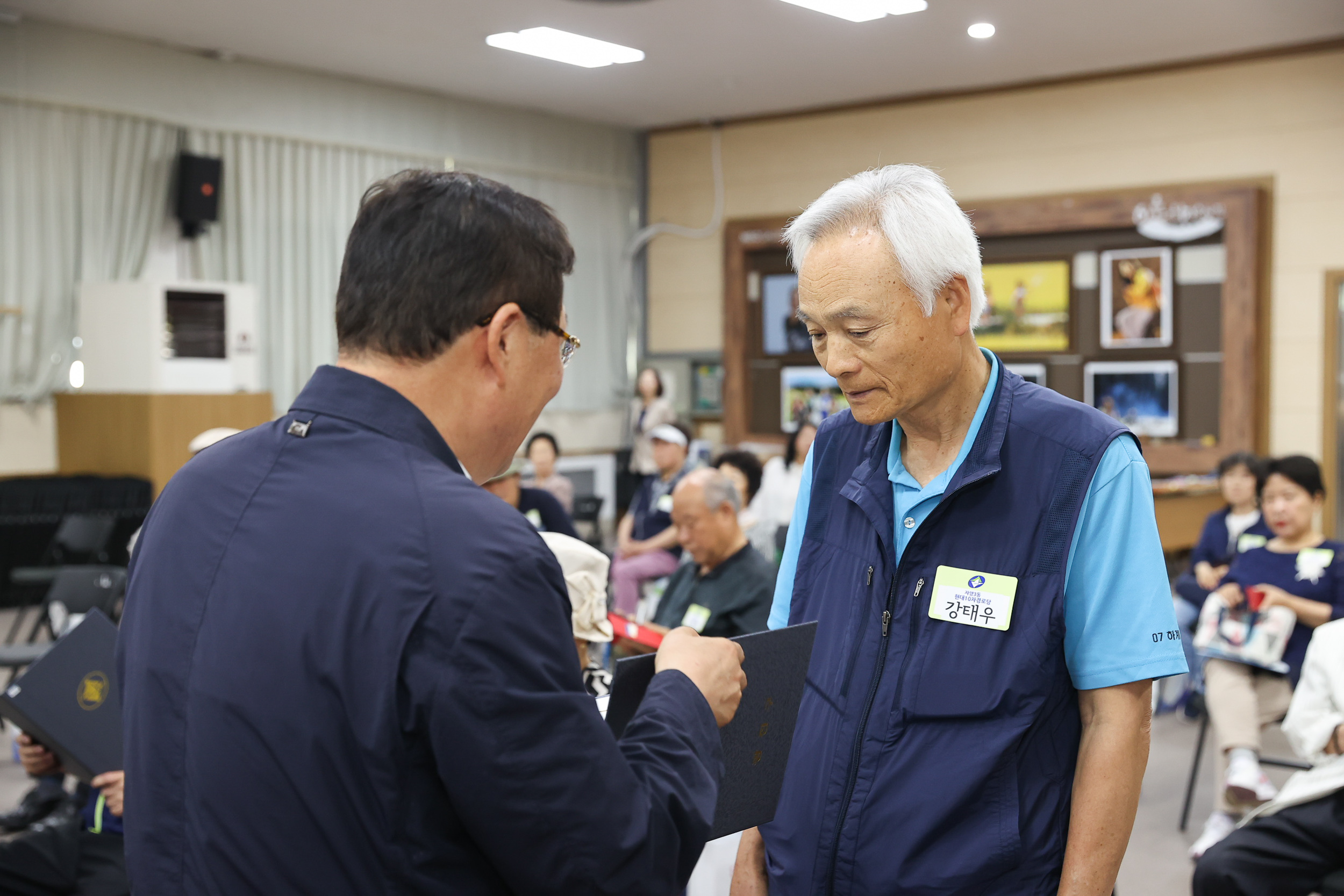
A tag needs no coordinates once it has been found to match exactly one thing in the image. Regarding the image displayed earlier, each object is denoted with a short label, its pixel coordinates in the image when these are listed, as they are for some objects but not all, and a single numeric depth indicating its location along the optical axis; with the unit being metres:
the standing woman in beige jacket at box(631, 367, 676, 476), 10.74
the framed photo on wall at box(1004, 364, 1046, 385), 9.30
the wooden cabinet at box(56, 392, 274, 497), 7.71
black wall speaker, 8.38
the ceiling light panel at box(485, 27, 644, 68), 8.16
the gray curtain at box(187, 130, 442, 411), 8.93
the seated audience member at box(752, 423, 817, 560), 7.36
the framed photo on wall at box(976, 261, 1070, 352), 9.19
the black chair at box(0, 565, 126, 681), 4.85
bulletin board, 8.34
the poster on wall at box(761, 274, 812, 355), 10.59
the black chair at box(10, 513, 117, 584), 6.09
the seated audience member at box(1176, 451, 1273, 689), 5.46
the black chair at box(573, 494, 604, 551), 8.05
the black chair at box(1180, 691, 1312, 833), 4.13
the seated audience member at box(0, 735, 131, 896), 2.61
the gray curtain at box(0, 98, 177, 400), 7.84
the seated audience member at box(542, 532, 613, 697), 2.83
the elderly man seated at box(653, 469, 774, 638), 4.04
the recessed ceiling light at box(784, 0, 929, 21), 7.20
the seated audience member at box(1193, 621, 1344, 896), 2.69
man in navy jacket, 0.89
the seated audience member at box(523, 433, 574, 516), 7.69
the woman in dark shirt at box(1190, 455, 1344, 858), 3.91
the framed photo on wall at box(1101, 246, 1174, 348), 8.70
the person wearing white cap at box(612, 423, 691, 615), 6.83
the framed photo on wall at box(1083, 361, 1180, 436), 8.72
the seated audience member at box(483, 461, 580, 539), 4.75
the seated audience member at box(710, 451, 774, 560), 6.52
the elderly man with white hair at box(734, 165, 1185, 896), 1.35
